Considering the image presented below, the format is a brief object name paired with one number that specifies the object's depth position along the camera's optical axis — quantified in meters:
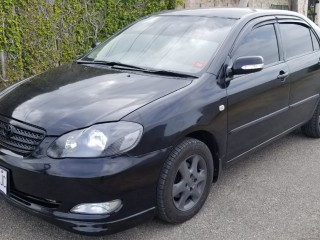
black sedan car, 2.47
